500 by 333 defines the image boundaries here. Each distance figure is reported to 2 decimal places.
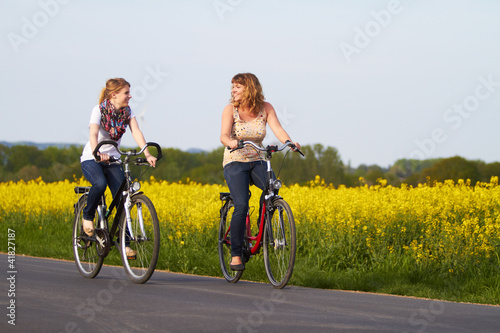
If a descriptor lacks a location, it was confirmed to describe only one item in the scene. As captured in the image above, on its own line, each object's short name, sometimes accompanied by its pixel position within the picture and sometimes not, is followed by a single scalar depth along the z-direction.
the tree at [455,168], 54.01
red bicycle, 15.34
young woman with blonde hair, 16.84
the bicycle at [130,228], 15.96
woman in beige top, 16.20
